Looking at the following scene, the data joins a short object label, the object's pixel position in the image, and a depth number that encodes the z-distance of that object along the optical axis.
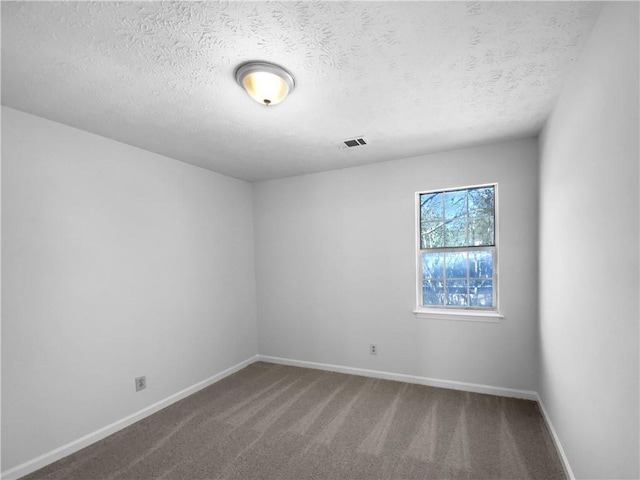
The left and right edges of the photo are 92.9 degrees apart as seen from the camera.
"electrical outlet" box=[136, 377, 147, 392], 2.90
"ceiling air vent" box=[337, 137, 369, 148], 2.93
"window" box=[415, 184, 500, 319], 3.29
